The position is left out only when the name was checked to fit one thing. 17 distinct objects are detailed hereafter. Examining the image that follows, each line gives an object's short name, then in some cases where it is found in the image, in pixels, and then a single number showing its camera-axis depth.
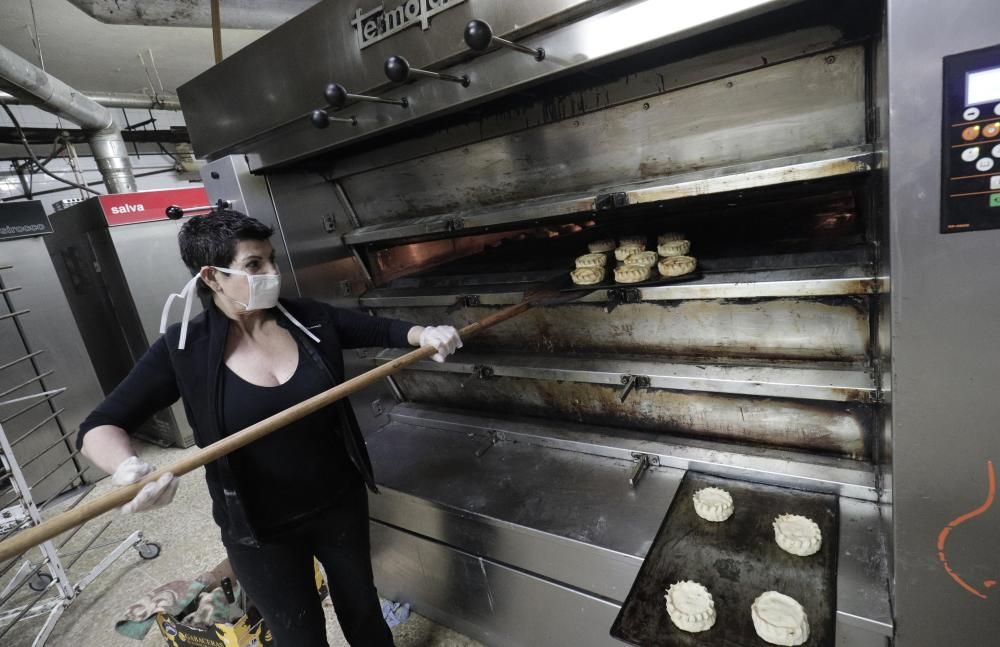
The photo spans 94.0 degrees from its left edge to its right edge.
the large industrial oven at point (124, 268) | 4.73
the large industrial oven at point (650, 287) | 0.98
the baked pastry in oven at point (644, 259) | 1.82
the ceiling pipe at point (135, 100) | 5.39
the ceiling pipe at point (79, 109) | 3.61
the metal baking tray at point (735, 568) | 1.24
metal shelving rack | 2.92
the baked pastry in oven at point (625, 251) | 1.93
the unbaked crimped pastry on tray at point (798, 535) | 1.41
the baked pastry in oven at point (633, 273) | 1.77
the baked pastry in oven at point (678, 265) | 1.68
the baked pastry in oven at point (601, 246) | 2.05
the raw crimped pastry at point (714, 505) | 1.60
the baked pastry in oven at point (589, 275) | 1.85
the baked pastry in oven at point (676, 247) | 1.80
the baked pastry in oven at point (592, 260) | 1.89
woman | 1.48
